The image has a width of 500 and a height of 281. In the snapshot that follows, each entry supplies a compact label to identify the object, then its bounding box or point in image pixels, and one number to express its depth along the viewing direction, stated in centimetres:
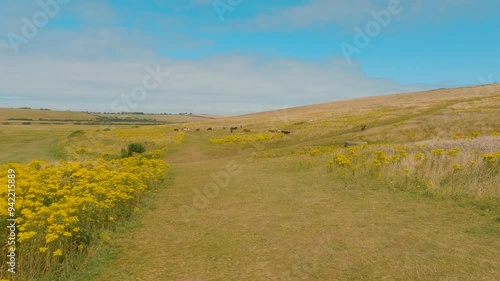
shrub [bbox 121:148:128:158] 3319
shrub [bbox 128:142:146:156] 3344
